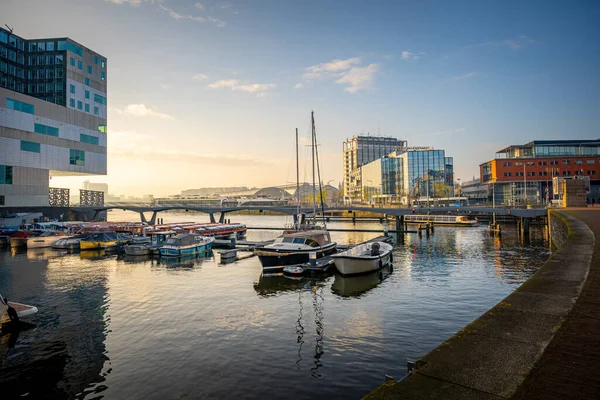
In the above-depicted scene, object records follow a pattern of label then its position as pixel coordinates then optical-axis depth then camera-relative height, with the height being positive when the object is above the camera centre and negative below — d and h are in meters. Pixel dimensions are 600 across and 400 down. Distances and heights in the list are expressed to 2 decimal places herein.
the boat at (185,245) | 48.69 -5.07
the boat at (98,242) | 55.22 -4.76
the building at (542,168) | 113.56 +11.19
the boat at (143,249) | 50.25 -5.47
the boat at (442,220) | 97.44 -4.51
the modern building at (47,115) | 78.94 +24.13
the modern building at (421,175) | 168.75 +14.66
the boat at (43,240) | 57.16 -4.51
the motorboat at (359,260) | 34.91 -5.43
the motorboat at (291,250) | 37.00 -4.55
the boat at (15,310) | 20.39 -5.95
